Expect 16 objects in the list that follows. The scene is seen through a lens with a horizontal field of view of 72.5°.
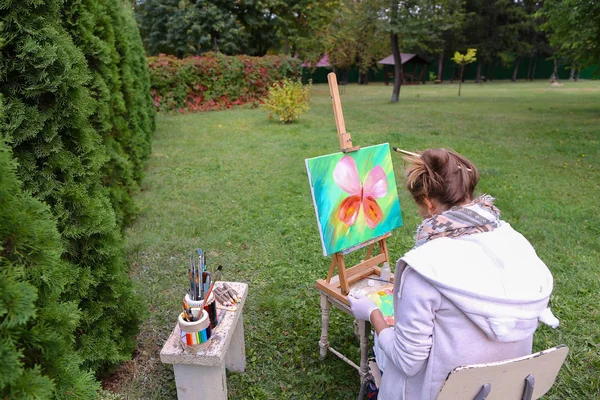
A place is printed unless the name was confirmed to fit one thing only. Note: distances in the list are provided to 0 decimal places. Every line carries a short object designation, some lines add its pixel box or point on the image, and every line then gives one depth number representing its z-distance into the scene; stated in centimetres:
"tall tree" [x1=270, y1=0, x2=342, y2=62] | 2008
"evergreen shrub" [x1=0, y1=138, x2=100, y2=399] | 105
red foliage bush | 1358
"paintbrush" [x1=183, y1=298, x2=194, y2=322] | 194
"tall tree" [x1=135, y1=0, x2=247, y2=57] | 1836
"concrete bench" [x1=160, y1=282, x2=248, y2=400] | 193
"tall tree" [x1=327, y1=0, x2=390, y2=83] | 2427
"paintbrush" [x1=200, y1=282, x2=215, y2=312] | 196
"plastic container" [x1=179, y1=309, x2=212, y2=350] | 191
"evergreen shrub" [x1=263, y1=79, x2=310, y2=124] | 1065
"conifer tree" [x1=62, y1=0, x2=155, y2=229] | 278
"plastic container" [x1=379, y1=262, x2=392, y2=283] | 254
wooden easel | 234
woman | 129
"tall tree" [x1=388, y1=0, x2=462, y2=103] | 1513
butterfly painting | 230
